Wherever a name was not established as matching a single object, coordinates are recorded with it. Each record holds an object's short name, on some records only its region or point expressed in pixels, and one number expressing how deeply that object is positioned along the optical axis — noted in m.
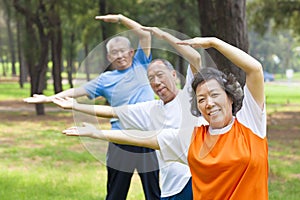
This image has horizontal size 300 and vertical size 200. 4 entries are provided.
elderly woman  2.60
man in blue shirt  3.91
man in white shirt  3.29
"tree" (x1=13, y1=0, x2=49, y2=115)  17.44
